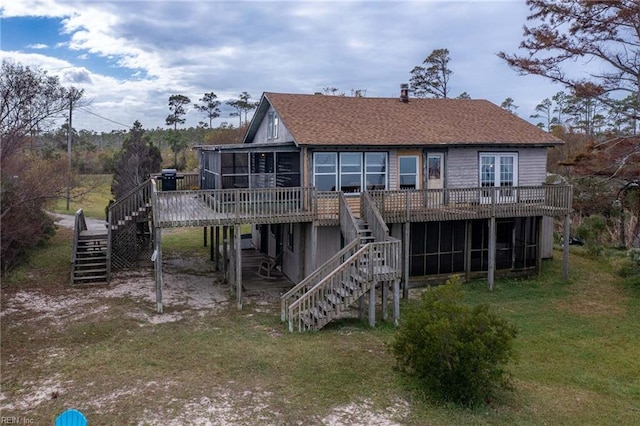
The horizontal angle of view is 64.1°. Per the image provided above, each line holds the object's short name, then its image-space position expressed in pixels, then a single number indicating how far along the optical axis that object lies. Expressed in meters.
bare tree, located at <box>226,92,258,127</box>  66.19
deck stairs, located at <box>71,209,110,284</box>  17.44
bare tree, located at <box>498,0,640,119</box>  18.75
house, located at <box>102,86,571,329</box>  14.47
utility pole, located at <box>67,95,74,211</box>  26.58
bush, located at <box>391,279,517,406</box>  8.78
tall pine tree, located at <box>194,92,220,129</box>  67.25
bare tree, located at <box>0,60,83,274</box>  16.89
